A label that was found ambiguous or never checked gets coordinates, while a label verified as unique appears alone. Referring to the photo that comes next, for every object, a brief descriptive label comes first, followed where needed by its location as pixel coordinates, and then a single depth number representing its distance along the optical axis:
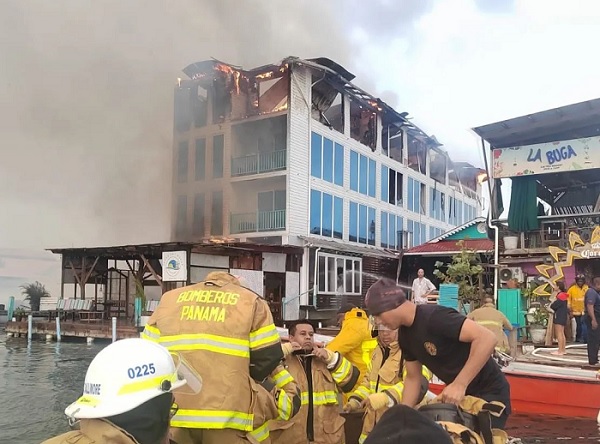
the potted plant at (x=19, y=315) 22.83
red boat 7.25
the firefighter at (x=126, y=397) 1.76
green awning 15.03
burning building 21.58
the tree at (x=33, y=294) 27.03
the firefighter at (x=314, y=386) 4.00
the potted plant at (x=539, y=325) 11.96
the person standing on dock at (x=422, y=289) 15.04
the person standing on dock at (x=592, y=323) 8.58
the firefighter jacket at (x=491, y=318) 8.29
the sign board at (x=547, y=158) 14.21
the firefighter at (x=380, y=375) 3.72
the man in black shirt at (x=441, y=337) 2.82
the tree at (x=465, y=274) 13.87
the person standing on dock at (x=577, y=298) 11.19
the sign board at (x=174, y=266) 17.50
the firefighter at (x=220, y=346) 2.62
